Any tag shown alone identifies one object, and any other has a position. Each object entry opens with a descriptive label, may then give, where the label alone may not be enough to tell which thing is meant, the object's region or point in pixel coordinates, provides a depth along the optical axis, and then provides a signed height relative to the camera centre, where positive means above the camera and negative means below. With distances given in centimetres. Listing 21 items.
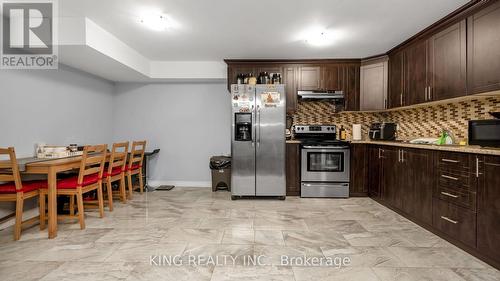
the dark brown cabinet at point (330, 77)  448 +112
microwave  216 +7
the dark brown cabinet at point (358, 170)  426 -51
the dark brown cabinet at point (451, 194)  208 -56
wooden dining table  251 -32
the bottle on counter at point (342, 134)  464 +11
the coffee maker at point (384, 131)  407 +15
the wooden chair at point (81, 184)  277 -51
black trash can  471 -59
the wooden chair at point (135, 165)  415 -44
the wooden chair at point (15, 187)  240 -49
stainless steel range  423 -48
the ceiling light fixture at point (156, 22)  294 +143
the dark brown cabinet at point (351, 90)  445 +89
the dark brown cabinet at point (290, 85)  450 +99
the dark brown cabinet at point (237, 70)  453 +126
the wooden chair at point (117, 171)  350 -47
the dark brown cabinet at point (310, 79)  449 +109
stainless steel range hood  435 +80
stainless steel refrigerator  413 -3
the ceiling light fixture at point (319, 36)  334 +144
